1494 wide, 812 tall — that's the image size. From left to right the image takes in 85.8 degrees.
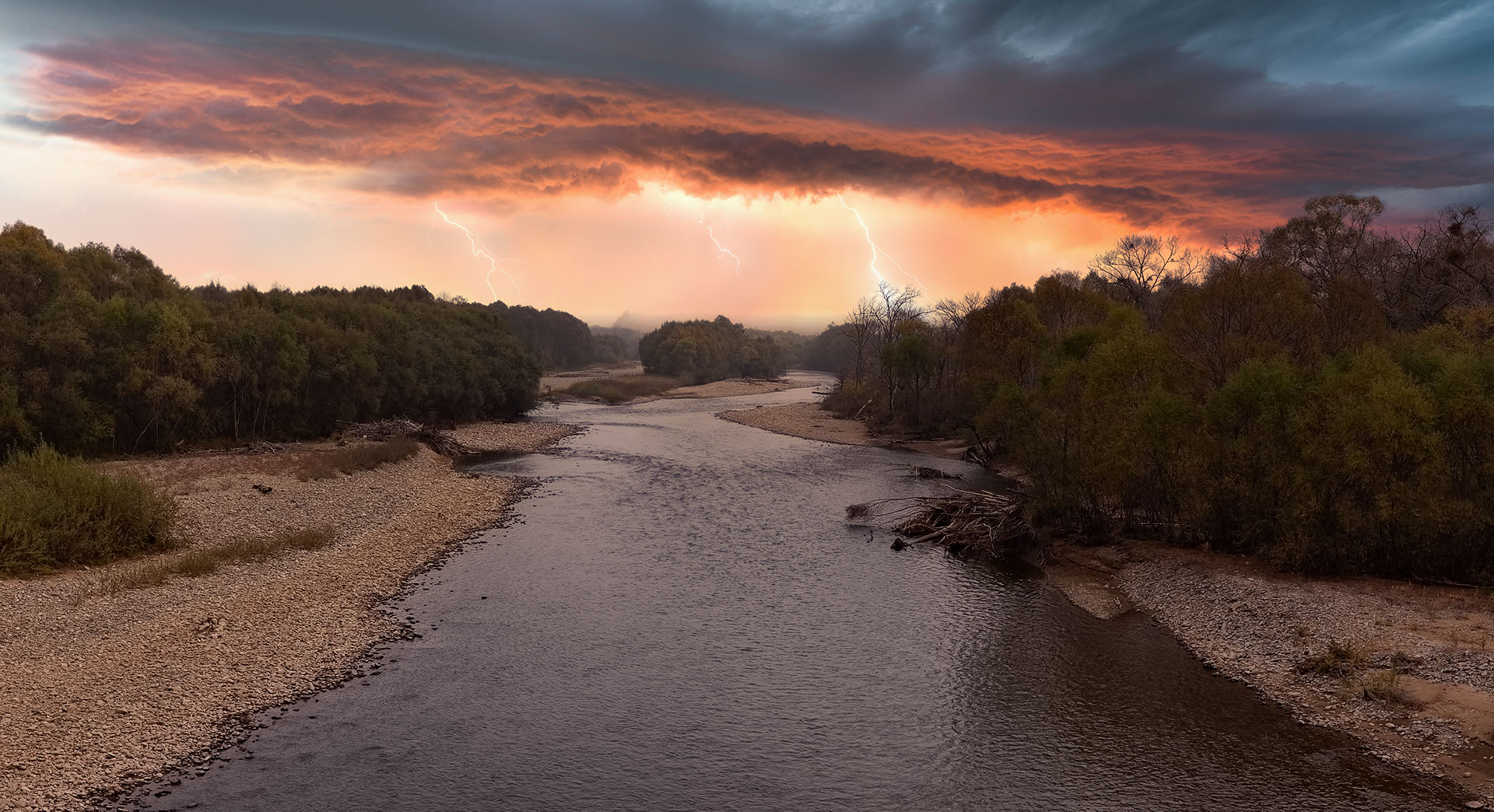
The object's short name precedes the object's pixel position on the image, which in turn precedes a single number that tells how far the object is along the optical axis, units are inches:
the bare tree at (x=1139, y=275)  2947.8
